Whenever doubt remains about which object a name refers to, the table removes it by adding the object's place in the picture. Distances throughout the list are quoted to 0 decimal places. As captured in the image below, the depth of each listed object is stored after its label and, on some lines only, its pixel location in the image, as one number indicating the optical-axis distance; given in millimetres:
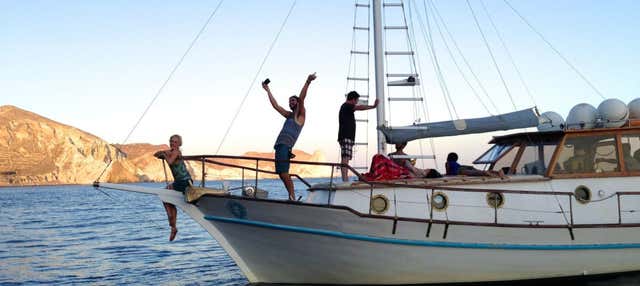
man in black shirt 10711
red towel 10094
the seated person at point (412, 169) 10578
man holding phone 9914
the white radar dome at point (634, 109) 11398
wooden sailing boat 9305
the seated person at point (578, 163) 10641
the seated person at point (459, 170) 10373
